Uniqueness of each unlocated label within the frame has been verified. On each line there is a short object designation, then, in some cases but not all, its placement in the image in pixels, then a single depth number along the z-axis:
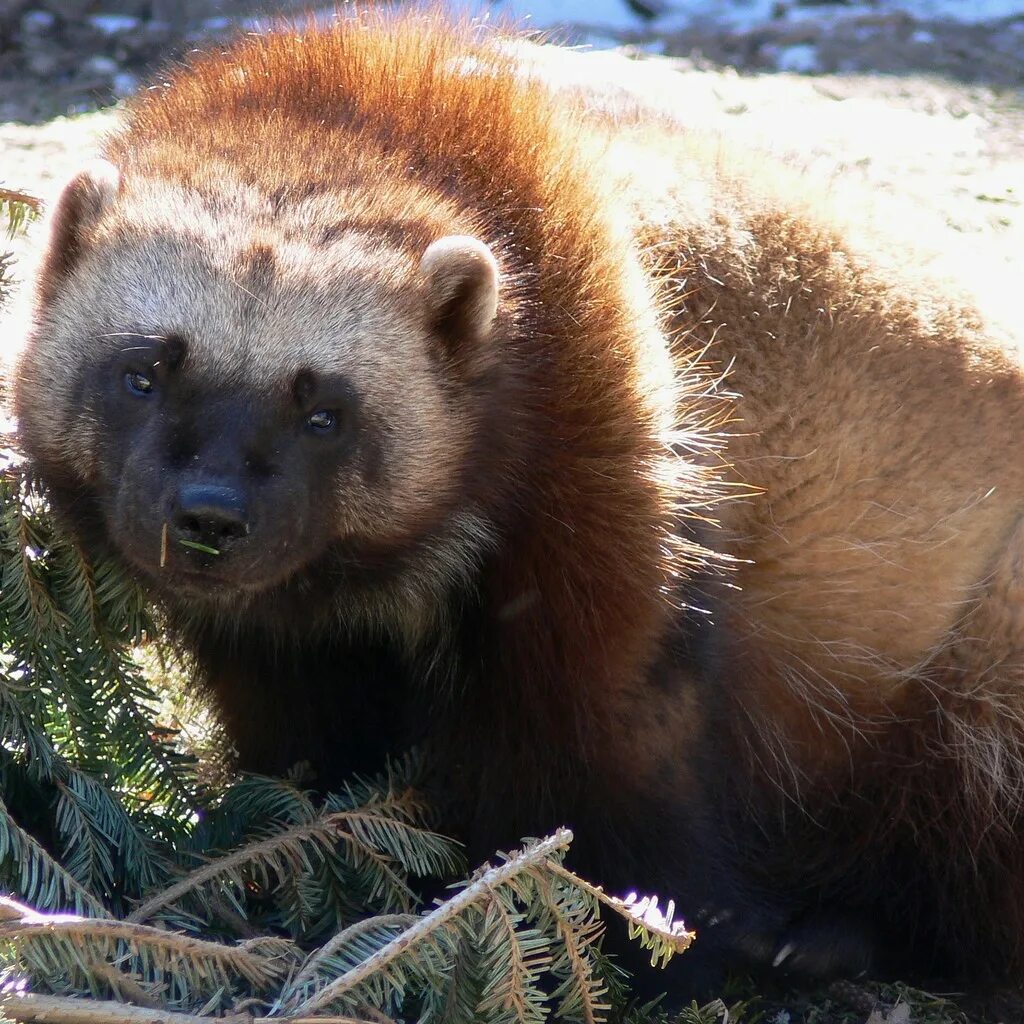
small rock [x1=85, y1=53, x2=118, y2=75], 18.14
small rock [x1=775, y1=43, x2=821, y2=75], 18.94
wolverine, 6.43
